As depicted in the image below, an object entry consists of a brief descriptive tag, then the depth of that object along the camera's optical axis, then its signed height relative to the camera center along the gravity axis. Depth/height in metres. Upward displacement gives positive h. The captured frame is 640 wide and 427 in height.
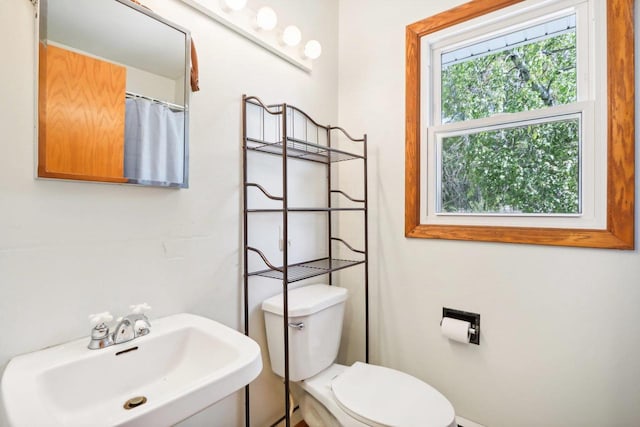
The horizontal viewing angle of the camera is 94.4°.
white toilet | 1.05 -0.70
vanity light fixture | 1.18 +0.84
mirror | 0.81 +0.37
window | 1.13 +0.41
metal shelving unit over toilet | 1.22 +0.11
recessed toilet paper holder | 1.40 -0.51
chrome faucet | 0.82 -0.33
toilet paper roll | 1.37 -0.55
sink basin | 0.59 -0.40
